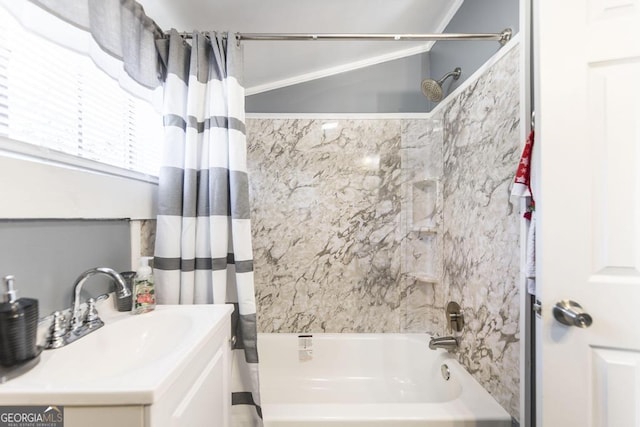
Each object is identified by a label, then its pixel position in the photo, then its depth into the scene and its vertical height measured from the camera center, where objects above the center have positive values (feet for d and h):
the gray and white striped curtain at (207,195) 3.66 +0.25
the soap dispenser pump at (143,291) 3.12 -0.92
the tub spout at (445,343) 5.03 -2.45
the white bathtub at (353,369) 5.40 -3.38
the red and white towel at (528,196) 2.93 +0.20
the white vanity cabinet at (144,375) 1.65 -1.23
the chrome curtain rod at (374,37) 3.83 +2.67
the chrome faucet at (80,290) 2.55 -0.79
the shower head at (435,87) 5.05 +2.47
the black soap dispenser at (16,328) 1.77 -0.78
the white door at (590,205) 2.35 +0.08
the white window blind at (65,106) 2.16 +1.07
